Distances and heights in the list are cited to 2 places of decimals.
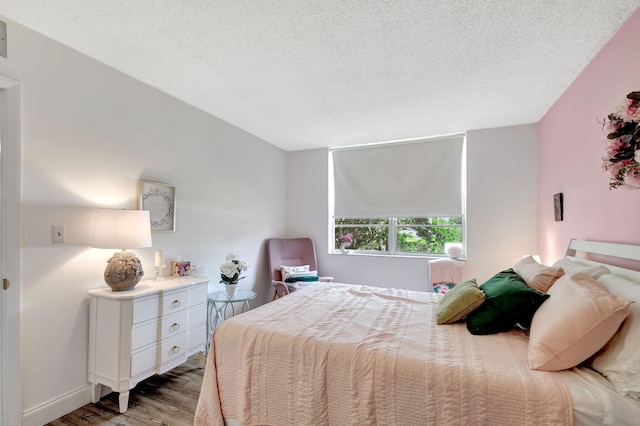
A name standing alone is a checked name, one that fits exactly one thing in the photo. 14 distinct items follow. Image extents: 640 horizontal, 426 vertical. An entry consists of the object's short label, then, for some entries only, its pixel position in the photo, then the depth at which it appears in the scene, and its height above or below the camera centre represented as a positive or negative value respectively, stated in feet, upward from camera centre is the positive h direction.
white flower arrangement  9.80 -1.98
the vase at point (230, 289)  9.91 -2.60
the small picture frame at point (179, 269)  9.31 -1.80
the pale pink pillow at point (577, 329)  4.08 -1.70
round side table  9.71 -3.58
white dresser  6.85 -3.00
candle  8.71 -1.37
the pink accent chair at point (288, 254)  13.80 -2.10
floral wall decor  4.58 +1.12
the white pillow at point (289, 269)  13.46 -2.68
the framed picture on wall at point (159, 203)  8.67 +0.30
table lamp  7.03 -0.64
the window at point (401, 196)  13.33 +0.79
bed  3.87 -2.35
